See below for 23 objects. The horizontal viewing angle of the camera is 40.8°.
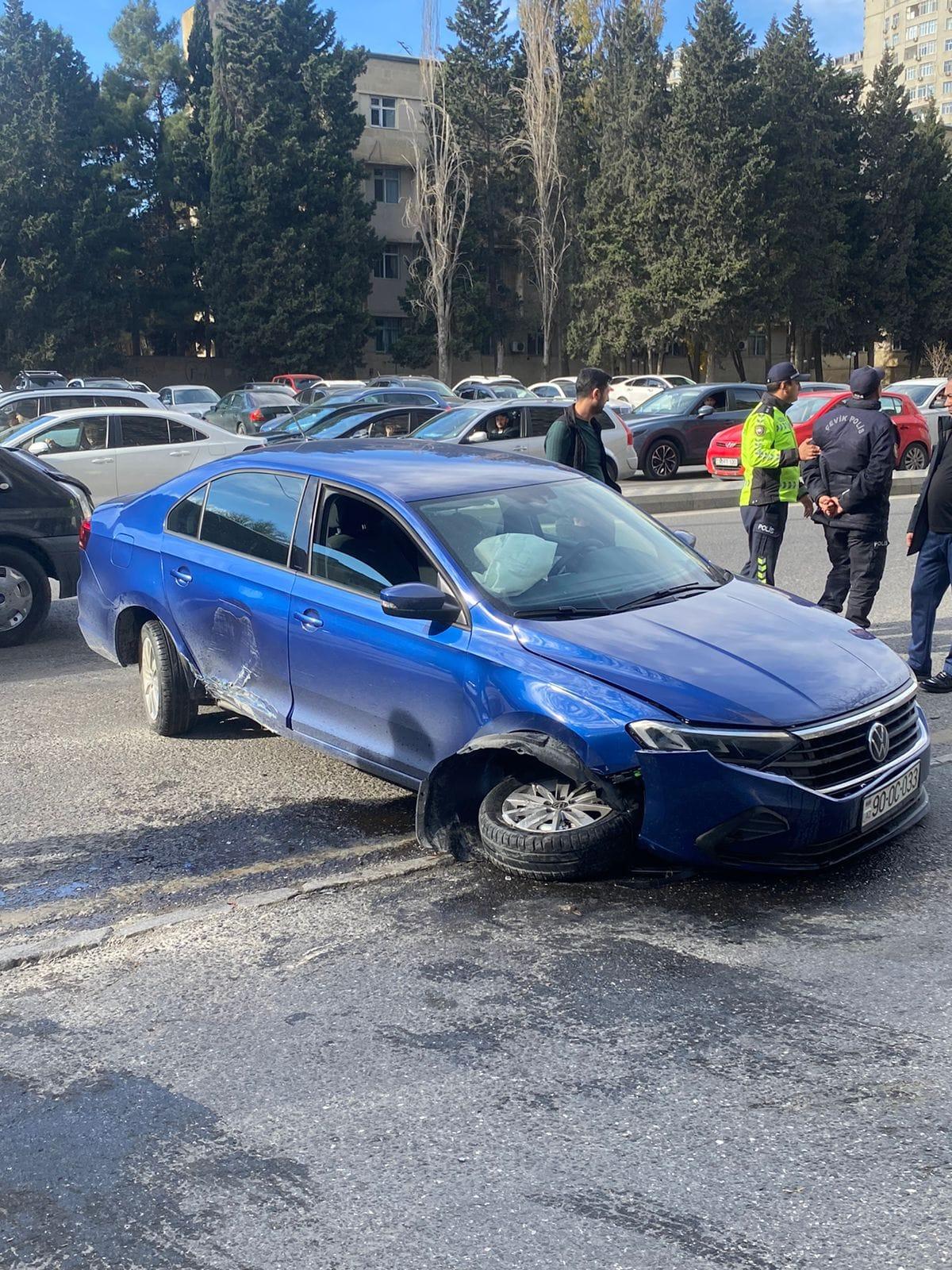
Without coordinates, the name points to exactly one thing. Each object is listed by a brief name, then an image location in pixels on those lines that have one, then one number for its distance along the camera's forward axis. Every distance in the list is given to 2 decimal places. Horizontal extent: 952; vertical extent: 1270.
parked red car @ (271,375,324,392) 43.14
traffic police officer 8.47
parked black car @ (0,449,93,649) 9.14
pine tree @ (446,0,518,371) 56.41
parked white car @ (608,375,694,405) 41.00
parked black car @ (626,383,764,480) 22.38
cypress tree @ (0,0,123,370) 52.06
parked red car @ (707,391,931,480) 20.58
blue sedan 4.34
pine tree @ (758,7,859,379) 52.00
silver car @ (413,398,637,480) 17.73
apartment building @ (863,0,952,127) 154.50
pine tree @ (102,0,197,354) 56.53
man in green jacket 7.54
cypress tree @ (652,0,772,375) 50.56
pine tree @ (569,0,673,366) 52.72
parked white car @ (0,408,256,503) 15.45
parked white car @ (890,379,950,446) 23.80
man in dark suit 7.31
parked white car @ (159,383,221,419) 33.53
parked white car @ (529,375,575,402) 38.56
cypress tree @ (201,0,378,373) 52.44
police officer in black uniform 7.83
